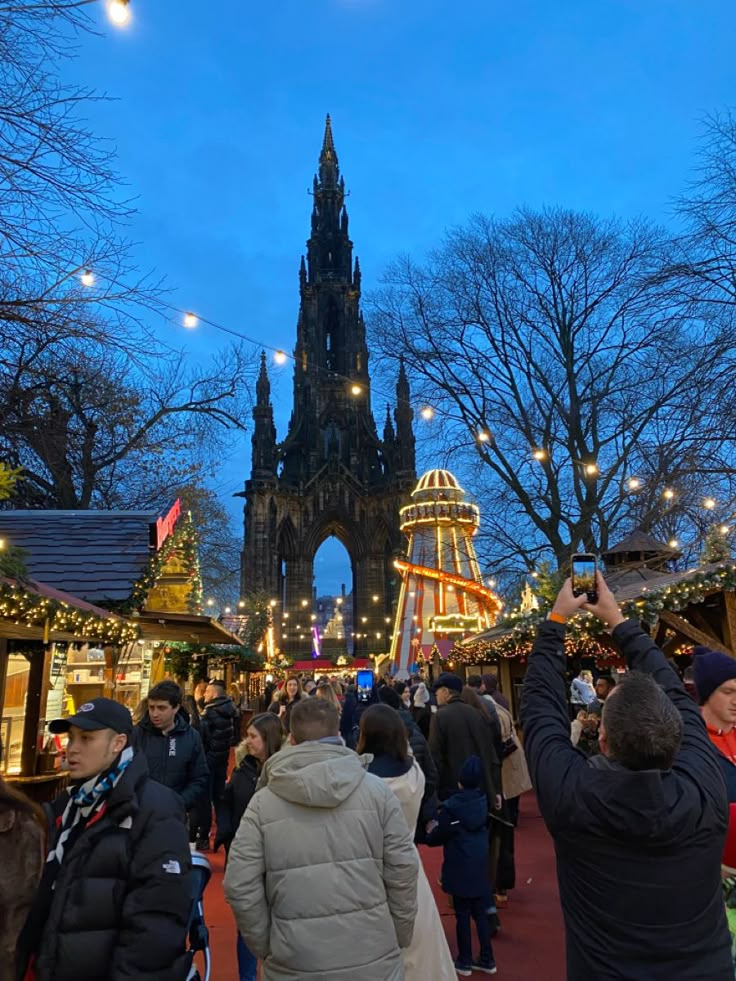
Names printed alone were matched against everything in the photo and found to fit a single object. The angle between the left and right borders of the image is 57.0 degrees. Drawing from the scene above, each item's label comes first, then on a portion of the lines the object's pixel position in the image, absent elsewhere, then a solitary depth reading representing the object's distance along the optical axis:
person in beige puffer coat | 2.24
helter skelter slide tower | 24.17
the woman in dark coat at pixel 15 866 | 1.92
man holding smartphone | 1.73
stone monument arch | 55.06
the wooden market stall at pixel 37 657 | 5.51
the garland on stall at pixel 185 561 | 9.04
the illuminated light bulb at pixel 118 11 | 4.14
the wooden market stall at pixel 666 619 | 7.42
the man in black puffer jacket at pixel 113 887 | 2.00
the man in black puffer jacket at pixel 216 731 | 7.11
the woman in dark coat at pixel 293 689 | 9.91
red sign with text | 9.64
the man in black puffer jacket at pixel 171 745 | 4.79
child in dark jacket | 4.12
